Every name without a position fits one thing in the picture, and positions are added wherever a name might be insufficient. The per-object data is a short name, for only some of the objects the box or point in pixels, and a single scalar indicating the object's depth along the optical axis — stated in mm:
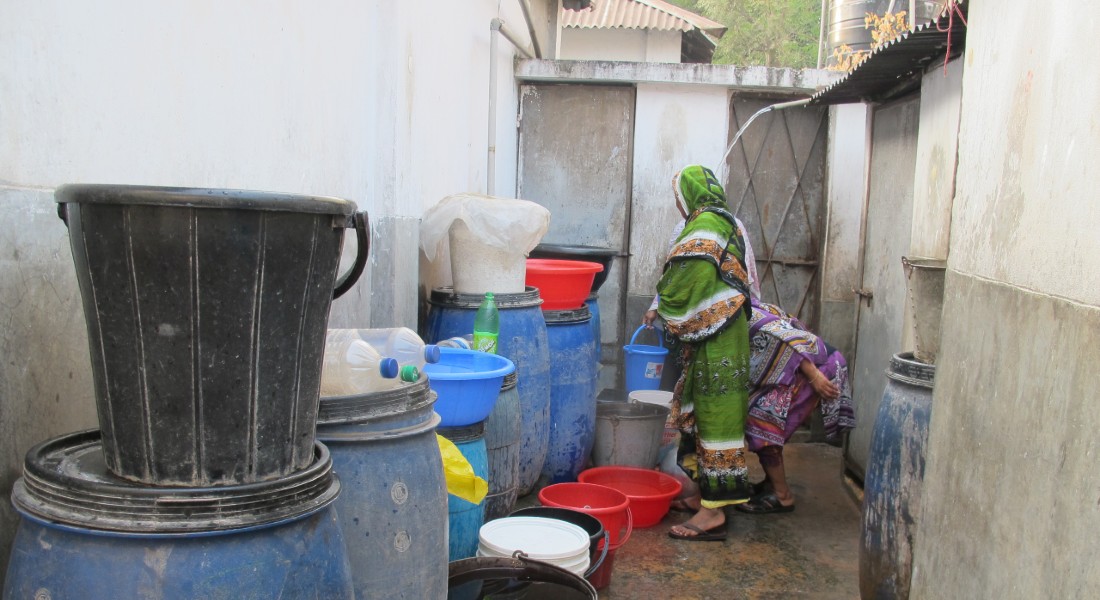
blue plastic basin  3076
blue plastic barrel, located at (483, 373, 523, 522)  3830
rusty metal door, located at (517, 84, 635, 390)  7258
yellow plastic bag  2816
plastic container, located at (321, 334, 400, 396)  2311
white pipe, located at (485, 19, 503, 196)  6062
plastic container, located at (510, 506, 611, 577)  3617
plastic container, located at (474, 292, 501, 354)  4172
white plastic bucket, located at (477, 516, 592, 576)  3211
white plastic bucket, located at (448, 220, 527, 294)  4297
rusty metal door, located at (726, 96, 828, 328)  7148
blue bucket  6320
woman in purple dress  4938
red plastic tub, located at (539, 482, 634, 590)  3830
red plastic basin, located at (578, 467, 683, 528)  4730
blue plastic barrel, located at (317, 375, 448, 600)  2125
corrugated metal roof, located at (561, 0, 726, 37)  14484
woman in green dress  4539
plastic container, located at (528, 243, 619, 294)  6243
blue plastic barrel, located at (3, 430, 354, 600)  1465
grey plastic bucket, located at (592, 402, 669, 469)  5273
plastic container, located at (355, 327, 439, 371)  2697
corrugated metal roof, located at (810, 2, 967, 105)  3965
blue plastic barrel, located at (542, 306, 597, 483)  4922
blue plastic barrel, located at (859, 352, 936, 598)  3199
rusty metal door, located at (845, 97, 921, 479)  5137
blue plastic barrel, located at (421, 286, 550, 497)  4293
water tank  9828
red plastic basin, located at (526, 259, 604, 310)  5047
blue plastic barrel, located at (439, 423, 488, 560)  3182
